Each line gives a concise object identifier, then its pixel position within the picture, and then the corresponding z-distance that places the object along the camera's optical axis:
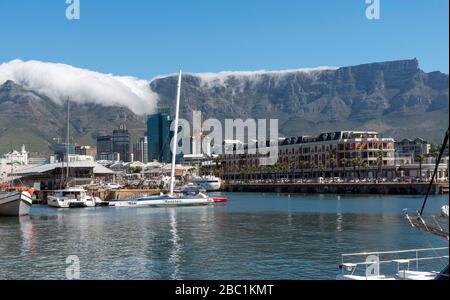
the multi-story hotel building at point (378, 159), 189.38
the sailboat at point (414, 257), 17.19
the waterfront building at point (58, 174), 160.38
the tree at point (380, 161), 189.25
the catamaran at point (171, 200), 109.75
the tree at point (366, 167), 193.90
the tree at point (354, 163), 194.38
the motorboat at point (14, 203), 85.06
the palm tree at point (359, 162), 194.98
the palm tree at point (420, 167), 173.07
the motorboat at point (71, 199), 112.88
